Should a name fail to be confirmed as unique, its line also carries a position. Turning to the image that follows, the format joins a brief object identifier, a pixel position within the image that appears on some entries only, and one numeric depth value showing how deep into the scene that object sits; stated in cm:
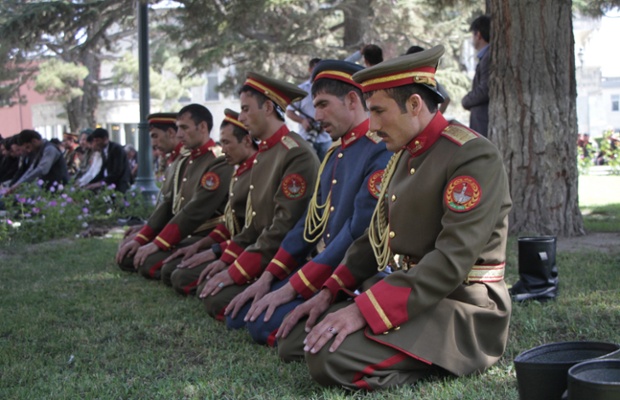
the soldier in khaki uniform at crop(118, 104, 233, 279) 701
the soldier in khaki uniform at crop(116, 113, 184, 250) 818
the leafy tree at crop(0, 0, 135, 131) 1563
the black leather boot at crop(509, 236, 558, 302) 539
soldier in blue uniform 456
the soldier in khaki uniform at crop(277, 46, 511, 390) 357
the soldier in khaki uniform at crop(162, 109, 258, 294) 628
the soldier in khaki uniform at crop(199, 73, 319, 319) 544
